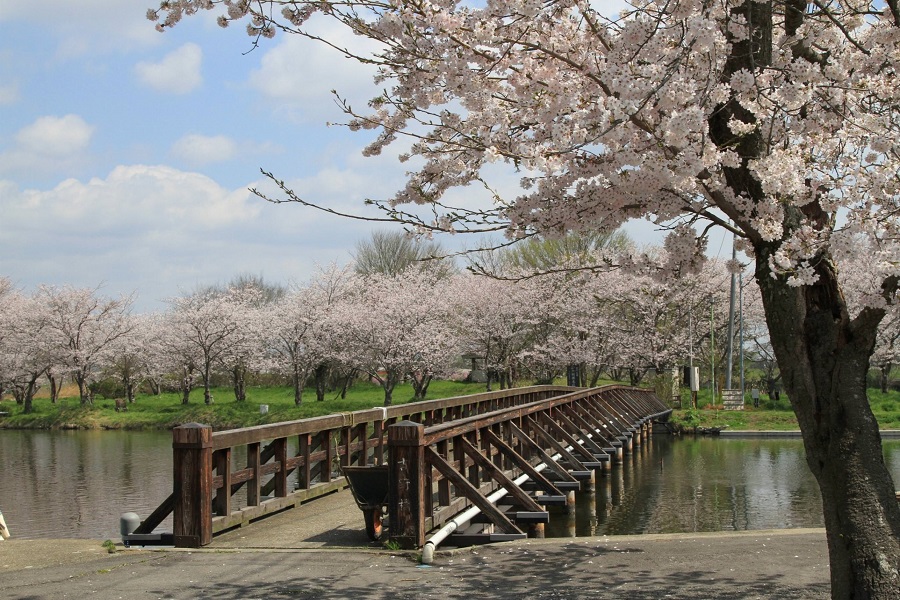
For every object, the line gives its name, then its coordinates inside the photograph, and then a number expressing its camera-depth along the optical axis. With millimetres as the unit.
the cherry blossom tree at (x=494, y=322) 46656
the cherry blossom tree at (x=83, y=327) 49000
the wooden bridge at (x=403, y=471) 7863
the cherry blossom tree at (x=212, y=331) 49312
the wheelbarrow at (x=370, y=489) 8188
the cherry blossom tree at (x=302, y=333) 47625
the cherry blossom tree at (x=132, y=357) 51781
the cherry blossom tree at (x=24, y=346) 49156
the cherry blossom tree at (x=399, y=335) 45375
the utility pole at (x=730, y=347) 40469
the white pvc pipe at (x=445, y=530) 7195
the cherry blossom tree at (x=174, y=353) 49906
